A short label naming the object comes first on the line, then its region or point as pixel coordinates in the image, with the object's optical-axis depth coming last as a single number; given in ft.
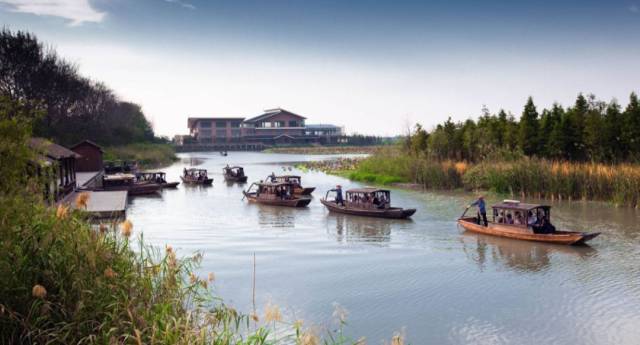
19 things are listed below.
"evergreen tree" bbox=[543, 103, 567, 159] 118.83
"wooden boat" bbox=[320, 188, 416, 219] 85.61
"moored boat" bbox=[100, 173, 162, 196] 126.82
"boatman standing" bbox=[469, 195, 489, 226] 71.77
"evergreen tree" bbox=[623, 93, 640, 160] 107.96
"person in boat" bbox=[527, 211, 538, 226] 66.94
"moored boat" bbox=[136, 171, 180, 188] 138.10
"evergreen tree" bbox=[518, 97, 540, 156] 125.70
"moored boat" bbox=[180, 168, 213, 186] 153.58
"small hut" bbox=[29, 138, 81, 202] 86.50
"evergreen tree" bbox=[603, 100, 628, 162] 110.63
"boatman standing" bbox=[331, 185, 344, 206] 94.38
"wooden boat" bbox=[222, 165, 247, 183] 161.68
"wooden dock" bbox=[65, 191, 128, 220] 77.56
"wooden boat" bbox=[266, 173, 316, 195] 120.37
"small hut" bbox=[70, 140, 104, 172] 167.53
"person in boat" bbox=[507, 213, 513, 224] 69.51
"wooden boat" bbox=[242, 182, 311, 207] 103.19
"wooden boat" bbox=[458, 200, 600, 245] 64.28
